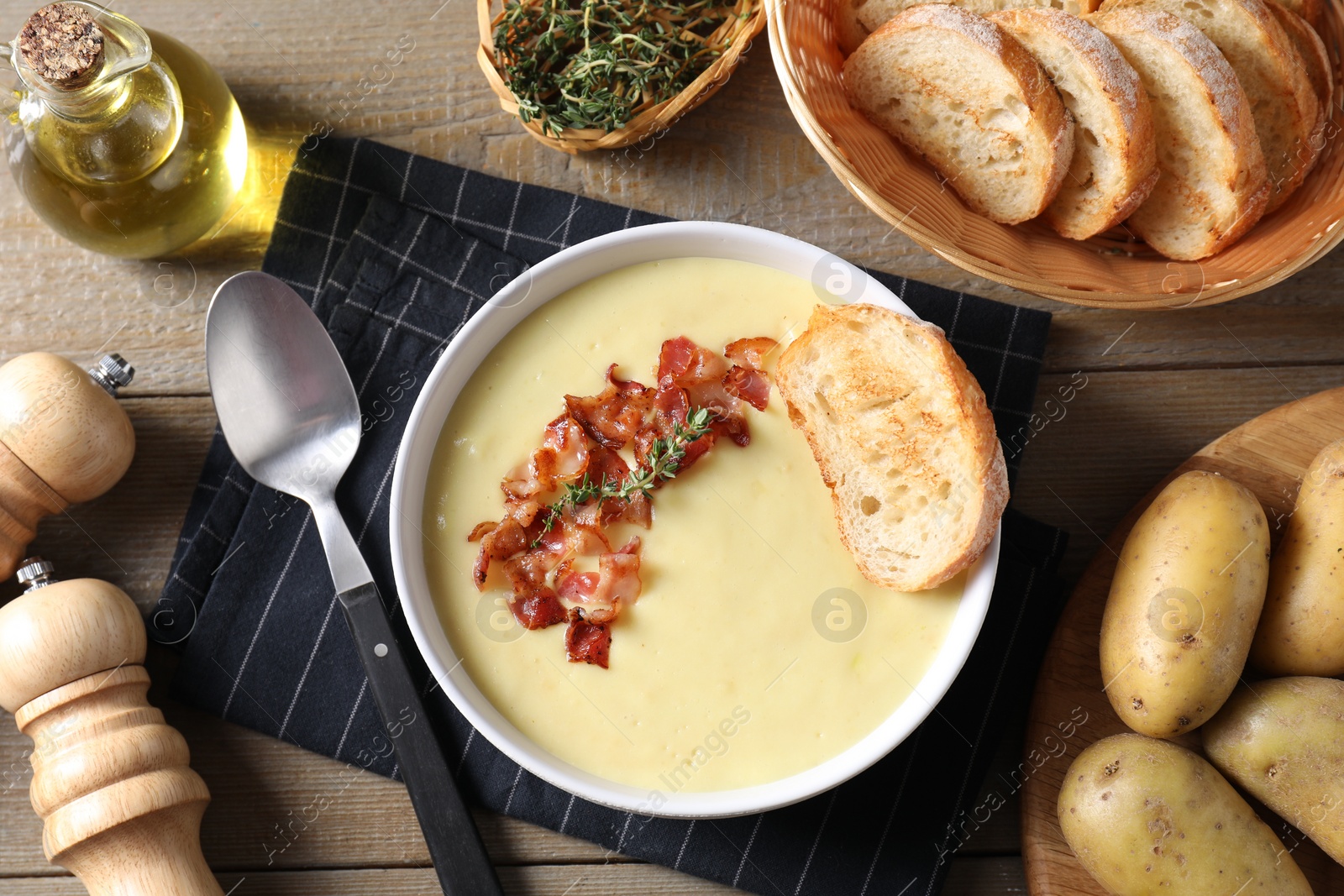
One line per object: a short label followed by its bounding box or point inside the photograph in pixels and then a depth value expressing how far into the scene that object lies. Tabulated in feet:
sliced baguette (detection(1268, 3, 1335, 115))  2.21
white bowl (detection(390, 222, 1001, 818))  2.16
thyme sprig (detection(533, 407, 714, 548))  2.17
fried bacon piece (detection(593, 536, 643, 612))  2.18
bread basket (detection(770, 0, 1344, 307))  2.18
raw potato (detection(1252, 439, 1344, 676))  2.17
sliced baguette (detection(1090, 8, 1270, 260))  2.16
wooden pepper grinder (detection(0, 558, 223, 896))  2.19
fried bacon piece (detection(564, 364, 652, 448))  2.21
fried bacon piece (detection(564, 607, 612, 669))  2.18
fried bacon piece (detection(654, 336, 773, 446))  2.21
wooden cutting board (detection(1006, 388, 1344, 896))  2.24
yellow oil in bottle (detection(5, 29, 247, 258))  2.24
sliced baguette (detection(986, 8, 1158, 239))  2.16
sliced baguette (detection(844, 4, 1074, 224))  2.17
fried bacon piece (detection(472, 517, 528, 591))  2.20
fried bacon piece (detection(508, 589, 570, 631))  2.19
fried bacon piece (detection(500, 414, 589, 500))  2.20
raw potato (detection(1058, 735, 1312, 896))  2.14
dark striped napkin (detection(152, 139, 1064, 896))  2.27
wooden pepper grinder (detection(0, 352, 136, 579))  2.22
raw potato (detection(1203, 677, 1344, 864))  2.15
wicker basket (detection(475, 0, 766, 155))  2.29
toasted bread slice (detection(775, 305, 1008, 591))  2.14
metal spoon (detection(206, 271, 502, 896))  2.29
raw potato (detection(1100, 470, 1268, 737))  2.14
